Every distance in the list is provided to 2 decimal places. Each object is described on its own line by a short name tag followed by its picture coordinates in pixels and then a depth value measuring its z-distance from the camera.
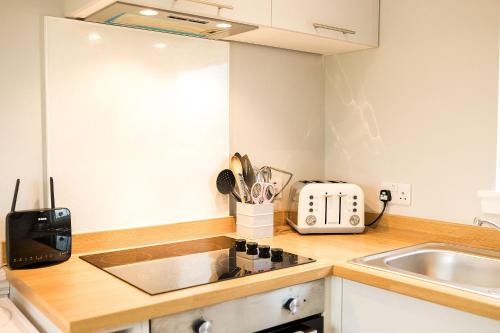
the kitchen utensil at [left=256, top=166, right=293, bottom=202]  2.08
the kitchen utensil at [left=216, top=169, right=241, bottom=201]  2.07
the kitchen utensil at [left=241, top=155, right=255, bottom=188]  2.09
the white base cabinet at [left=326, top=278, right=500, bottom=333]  1.31
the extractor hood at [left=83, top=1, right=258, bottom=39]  1.58
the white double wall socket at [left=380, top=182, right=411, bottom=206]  2.14
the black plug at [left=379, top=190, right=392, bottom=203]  2.20
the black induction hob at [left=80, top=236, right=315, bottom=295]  1.40
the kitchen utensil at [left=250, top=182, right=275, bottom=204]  2.01
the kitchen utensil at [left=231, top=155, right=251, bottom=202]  2.03
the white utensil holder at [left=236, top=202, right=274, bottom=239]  1.99
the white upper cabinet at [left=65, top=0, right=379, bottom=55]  1.60
